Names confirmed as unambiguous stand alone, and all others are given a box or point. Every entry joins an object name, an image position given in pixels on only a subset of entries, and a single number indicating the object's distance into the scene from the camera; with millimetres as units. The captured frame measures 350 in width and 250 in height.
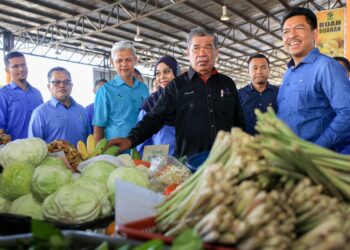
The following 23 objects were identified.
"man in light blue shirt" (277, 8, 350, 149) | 2551
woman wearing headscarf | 3766
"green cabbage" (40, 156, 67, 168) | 1939
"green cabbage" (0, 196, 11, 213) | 1674
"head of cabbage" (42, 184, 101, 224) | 1481
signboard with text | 8470
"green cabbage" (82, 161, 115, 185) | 1816
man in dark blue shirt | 4316
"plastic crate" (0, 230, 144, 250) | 1139
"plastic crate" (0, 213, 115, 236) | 1403
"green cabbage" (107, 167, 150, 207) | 1710
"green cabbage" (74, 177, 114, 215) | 1620
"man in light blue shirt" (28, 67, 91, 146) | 4109
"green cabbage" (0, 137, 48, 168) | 1962
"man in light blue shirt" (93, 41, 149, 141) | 3842
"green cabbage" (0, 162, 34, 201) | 1721
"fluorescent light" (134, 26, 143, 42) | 13288
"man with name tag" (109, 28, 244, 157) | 2893
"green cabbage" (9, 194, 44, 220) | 1609
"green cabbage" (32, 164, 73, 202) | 1650
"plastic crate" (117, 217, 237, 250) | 930
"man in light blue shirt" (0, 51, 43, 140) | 4746
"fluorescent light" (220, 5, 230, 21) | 11591
